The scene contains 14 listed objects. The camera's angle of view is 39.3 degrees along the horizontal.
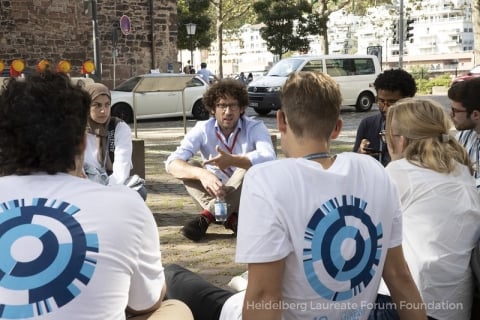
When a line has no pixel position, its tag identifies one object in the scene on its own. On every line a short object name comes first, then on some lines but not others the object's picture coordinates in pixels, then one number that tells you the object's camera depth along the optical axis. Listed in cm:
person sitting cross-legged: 517
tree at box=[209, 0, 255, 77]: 4372
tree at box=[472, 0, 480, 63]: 2448
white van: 1916
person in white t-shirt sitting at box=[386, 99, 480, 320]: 265
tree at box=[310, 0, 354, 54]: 3122
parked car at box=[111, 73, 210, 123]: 1711
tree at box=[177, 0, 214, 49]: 3516
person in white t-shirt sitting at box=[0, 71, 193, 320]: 187
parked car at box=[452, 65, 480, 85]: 2342
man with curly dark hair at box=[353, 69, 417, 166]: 471
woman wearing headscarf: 492
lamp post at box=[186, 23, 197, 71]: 3306
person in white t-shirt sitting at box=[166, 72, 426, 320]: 199
